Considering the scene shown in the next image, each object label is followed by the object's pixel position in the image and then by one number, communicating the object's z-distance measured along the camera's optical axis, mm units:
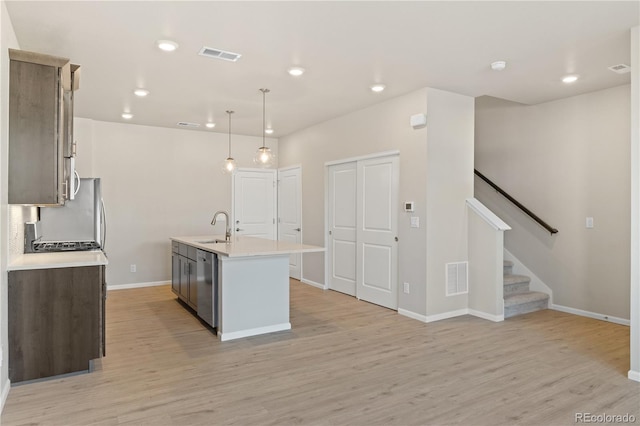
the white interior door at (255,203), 7434
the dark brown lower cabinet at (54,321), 2926
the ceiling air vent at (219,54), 3514
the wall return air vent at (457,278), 4816
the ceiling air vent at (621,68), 3846
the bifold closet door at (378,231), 5105
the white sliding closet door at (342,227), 5840
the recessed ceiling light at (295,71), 3966
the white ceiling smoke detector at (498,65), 3789
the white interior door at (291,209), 7113
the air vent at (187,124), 6438
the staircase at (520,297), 4855
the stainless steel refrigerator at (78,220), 4895
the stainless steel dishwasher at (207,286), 4086
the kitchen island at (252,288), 3941
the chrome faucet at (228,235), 4957
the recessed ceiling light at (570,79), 4198
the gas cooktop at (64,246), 4132
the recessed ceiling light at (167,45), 3313
